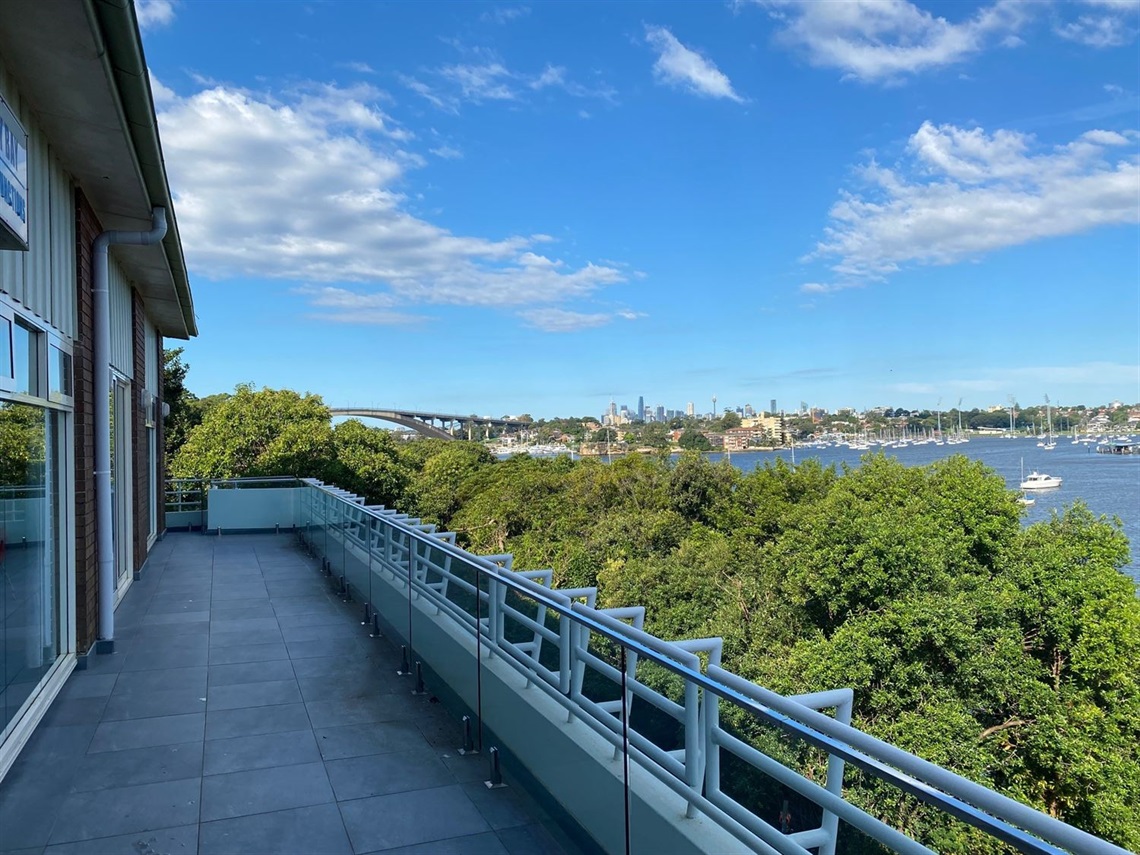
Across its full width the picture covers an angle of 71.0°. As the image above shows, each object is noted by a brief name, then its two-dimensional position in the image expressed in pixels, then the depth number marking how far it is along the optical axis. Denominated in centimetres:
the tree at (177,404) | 2811
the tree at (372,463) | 2780
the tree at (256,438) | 2608
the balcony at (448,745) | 203
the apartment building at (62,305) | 406
